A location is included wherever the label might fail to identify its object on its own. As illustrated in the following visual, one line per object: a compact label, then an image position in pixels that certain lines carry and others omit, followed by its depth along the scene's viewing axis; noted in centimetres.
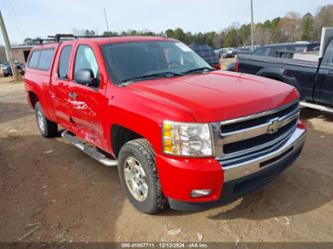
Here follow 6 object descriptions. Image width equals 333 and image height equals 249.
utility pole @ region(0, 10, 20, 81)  2269
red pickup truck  242
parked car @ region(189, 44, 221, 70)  1413
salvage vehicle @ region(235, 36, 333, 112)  560
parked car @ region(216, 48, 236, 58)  4047
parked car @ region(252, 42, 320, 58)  809
